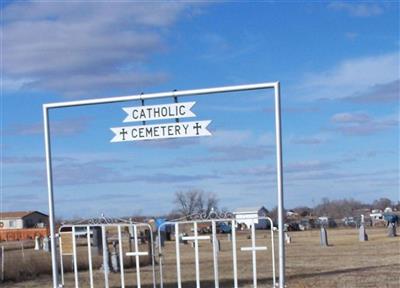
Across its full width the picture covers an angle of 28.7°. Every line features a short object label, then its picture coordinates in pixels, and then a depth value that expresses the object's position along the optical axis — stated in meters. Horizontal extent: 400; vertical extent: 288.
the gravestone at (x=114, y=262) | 27.97
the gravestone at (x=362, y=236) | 49.25
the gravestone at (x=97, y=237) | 15.03
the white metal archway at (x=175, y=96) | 11.32
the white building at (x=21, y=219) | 127.04
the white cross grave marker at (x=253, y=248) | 11.76
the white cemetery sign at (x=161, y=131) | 11.44
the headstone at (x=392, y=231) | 53.36
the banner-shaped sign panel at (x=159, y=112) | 11.55
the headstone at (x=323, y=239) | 46.09
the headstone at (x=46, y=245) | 38.14
